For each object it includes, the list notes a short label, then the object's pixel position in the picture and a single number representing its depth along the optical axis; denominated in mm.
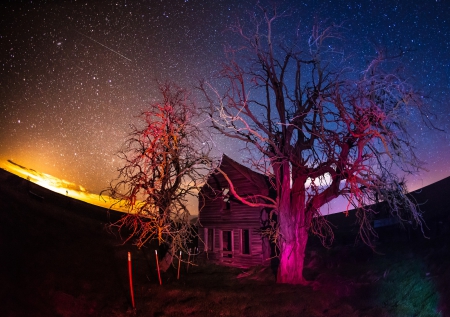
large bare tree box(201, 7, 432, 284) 12297
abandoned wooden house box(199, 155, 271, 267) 21500
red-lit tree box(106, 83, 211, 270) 14688
